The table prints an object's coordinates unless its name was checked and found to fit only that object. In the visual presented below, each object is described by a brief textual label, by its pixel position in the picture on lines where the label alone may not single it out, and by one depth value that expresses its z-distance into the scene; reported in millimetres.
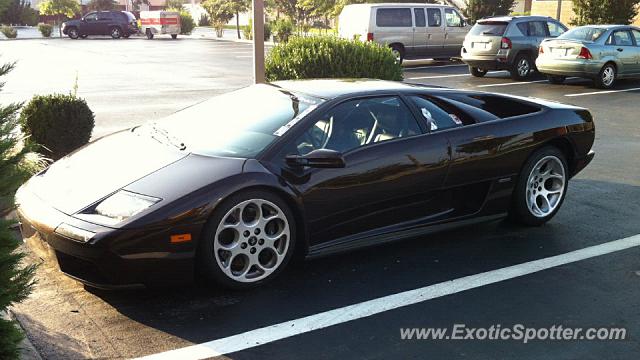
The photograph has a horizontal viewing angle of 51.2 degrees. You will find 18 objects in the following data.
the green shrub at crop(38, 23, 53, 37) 42062
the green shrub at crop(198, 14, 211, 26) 62219
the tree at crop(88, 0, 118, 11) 62469
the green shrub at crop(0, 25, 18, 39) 40578
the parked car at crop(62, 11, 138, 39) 41094
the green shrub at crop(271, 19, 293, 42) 31031
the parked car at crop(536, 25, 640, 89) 15737
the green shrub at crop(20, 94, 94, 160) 7258
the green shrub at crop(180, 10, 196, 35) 45219
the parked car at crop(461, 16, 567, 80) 17656
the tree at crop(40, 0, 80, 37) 46344
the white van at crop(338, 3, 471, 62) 20594
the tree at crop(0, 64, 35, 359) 2797
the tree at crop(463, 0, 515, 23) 30219
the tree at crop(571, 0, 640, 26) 25594
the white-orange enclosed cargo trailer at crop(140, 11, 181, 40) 41125
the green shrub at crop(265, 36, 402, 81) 9188
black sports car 3979
